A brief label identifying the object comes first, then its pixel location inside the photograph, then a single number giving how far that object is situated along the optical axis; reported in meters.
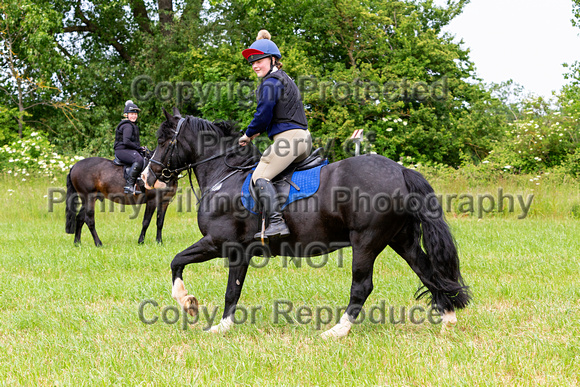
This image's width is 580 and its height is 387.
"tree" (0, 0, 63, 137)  21.23
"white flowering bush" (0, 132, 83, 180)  18.34
